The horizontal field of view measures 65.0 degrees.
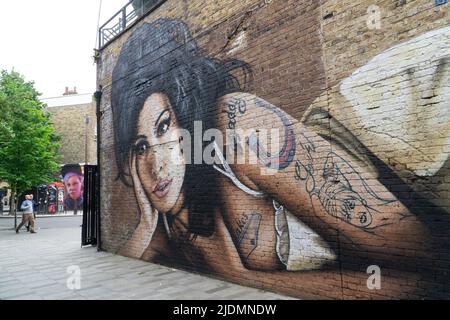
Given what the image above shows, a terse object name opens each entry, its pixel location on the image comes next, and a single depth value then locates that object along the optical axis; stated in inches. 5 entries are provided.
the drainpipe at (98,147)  415.4
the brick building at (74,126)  1262.3
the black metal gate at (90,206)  426.3
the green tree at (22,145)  666.8
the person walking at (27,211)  594.6
